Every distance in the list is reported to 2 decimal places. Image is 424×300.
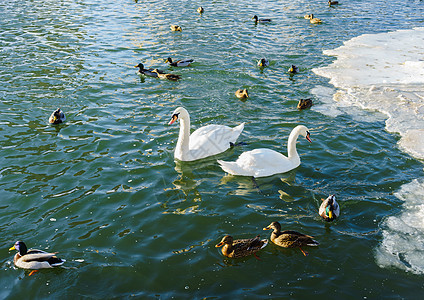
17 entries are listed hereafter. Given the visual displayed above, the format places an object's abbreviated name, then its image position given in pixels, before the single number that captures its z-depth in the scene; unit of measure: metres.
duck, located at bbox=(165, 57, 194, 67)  16.99
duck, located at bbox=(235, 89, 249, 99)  13.87
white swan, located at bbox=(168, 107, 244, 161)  10.62
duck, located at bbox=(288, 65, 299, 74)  16.05
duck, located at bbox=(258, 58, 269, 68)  16.58
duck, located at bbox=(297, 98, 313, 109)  13.12
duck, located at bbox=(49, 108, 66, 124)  12.09
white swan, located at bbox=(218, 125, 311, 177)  9.68
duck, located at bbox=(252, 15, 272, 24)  23.92
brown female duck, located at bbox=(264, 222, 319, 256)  7.42
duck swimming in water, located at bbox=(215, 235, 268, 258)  7.25
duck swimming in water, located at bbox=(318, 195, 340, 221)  8.06
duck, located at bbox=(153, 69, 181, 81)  15.70
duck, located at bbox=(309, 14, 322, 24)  23.12
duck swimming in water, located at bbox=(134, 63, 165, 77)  16.20
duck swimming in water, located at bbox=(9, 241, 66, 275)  6.97
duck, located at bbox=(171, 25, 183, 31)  21.53
